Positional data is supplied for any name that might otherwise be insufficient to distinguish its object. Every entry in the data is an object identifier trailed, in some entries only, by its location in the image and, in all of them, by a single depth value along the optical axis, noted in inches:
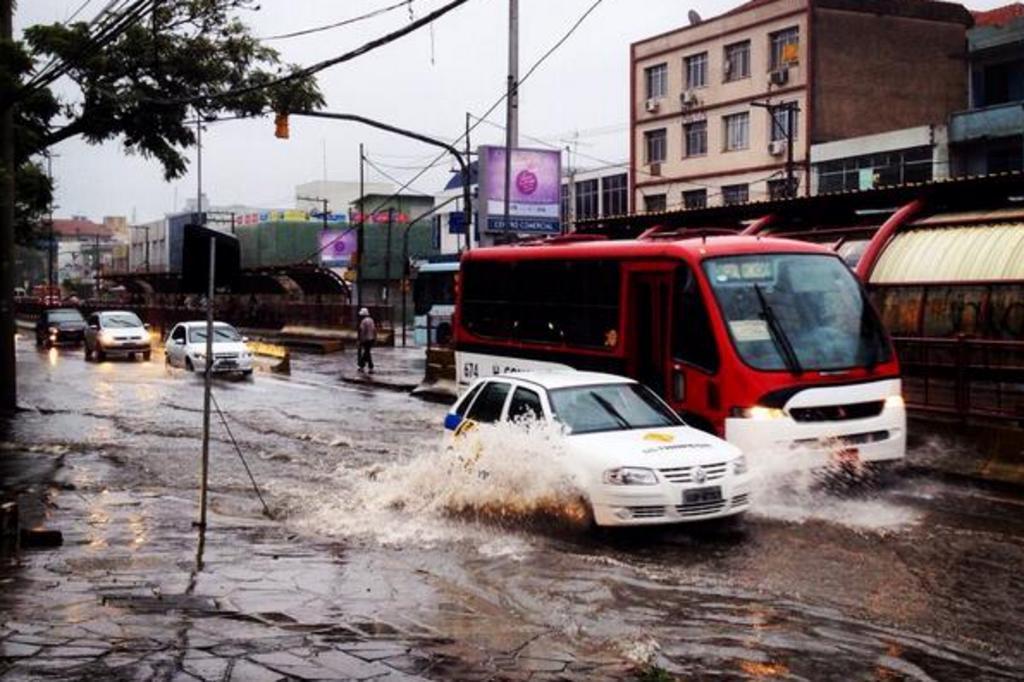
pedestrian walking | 1350.9
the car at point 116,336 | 1553.9
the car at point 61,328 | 1924.2
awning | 597.0
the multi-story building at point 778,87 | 1940.2
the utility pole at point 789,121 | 1652.3
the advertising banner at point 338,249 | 3309.5
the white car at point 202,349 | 1291.8
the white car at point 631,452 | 397.1
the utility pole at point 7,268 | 858.1
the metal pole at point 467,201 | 1135.0
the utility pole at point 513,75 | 1032.2
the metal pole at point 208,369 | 417.7
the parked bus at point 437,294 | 1654.8
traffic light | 922.1
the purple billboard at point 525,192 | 1205.1
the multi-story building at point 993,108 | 1582.2
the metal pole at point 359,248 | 1919.3
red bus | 494.3
